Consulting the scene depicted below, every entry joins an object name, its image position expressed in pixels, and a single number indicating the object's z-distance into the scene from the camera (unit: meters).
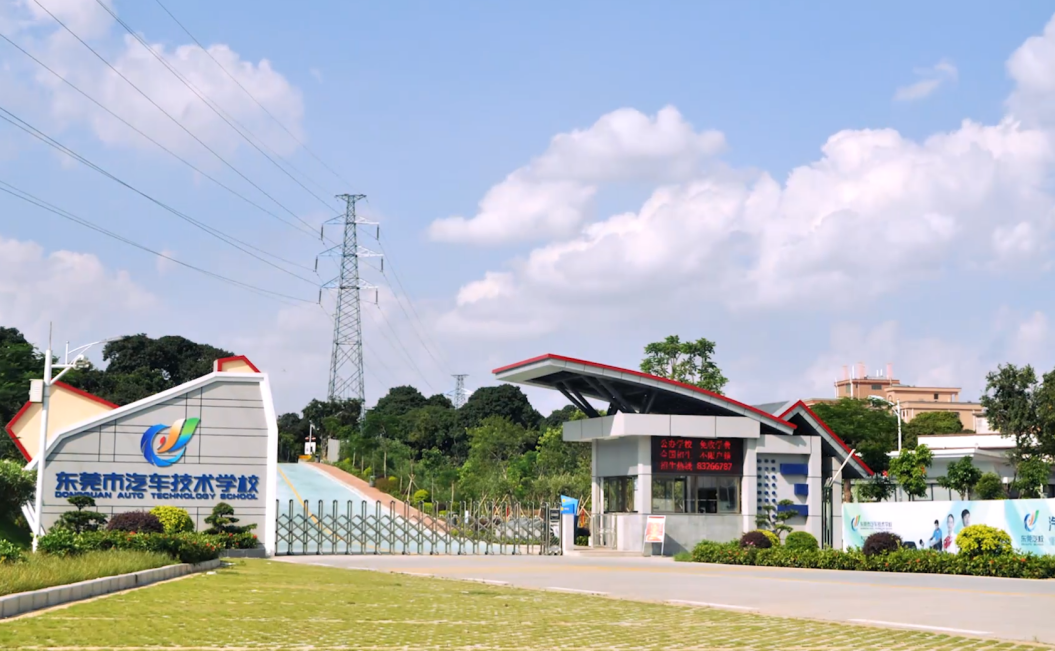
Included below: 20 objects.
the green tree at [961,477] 53.72
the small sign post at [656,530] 39.72
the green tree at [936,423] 112.75
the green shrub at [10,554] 18.62
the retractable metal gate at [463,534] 41.41
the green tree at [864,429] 67.00
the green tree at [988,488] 56.16
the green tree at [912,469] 53.50
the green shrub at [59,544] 22.03
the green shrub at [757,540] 35.28
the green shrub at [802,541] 35.23
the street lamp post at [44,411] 29.19
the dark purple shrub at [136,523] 30.61
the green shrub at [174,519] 33.41
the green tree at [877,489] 55.97
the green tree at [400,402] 135.50
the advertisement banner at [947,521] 29.91
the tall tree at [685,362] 61.50
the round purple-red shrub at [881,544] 30.92
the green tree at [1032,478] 57.78
